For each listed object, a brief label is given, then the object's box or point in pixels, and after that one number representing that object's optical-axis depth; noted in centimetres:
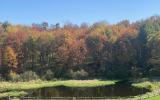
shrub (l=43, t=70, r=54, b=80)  7455
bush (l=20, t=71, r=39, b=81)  7077
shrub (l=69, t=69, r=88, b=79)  7409
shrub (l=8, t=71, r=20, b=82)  7095
